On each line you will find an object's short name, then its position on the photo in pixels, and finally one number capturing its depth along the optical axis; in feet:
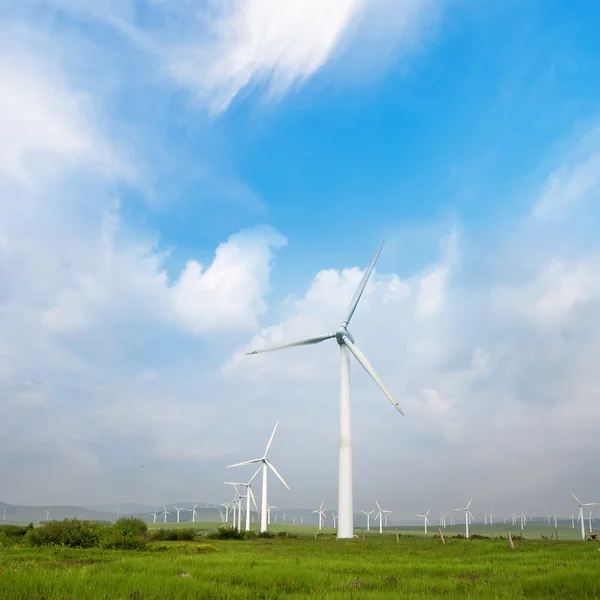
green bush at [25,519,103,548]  142.82
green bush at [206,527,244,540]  262.88
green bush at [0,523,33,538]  196.75
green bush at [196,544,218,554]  138.10
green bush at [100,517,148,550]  138.21
